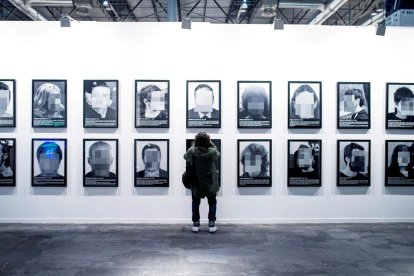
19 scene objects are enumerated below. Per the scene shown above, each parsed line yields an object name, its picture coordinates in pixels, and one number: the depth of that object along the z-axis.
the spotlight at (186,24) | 7.16
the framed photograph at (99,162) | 7.26
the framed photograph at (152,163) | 7.27
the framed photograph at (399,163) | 7.53
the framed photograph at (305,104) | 7.38
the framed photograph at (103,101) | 7.25
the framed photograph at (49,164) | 7.25
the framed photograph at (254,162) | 7.32
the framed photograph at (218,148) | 7.28
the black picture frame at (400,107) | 7.49
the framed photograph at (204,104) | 7.28
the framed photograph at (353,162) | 7.44
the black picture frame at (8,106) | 7.24
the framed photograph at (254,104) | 7.32
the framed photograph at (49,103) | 7.23
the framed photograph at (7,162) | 7.25
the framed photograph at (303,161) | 7.39
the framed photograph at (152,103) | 7.27
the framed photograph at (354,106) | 7.43
